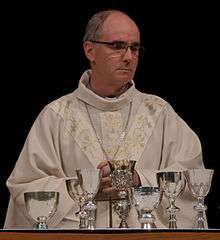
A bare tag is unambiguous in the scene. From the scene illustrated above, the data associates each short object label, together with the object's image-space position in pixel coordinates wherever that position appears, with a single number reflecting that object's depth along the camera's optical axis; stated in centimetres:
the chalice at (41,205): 733
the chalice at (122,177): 792
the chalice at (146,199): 709
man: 902
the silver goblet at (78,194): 756
